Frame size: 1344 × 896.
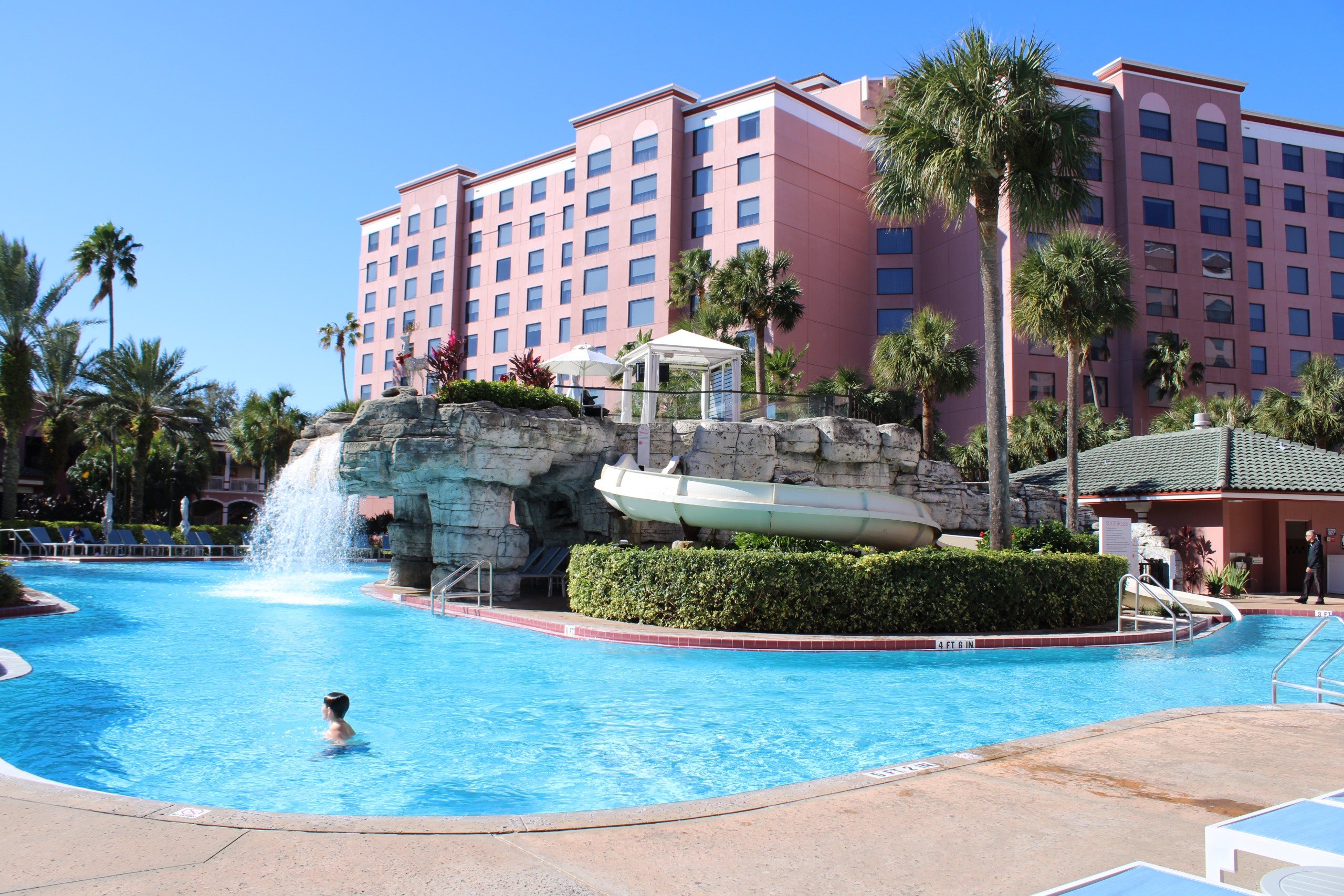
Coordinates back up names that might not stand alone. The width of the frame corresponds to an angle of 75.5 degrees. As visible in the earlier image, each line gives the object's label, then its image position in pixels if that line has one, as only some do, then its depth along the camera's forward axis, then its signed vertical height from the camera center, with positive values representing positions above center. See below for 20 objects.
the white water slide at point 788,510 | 16.39 -0.05
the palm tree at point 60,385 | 35.25 +4.61
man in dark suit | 19.81 -1.09
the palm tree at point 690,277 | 35.12 +9.23
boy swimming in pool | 7.61 -1.91
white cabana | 21.52 +3.75
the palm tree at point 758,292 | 30.66 +7.62
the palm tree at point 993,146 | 16.89 +7.24
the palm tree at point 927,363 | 26.97 +4.58
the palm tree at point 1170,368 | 39.03 +6.63
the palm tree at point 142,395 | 37.53 +4.44
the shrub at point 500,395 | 18.78 +2.36
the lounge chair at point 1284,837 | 2.70 -1.05
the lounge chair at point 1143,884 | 2.32 -1.02
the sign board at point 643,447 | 20.44 +1.36
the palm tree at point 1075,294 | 22.86 +5.76
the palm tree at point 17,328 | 31.91 +6.20
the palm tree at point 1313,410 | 30.14 +3.70
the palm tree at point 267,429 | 48.41 +3.83
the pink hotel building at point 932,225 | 40.09 +13.97
